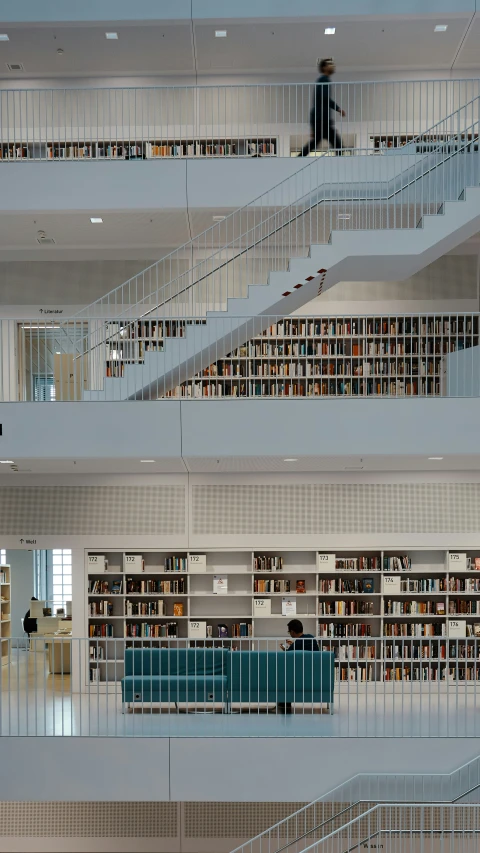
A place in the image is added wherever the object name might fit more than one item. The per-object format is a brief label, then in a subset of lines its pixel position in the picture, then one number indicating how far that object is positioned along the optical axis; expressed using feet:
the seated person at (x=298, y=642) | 30.76
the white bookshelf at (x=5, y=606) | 45.09
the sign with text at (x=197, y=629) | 38.09
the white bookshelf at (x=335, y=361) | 38.32
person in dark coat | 36.65
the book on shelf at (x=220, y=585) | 38.37
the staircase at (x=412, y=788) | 27.71
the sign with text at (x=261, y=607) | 38.24
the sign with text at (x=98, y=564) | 38.42
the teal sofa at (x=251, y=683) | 29.48
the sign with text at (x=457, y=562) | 37.93
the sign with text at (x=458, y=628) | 37.63
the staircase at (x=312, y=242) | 31.22
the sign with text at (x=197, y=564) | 38.19
